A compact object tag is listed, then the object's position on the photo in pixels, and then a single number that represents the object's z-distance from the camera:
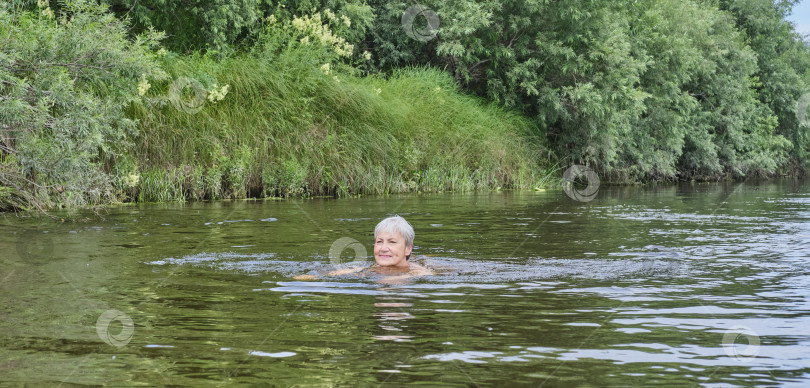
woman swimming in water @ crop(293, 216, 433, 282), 8.75
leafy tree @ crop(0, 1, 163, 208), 12.75
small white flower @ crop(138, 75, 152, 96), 18.14
